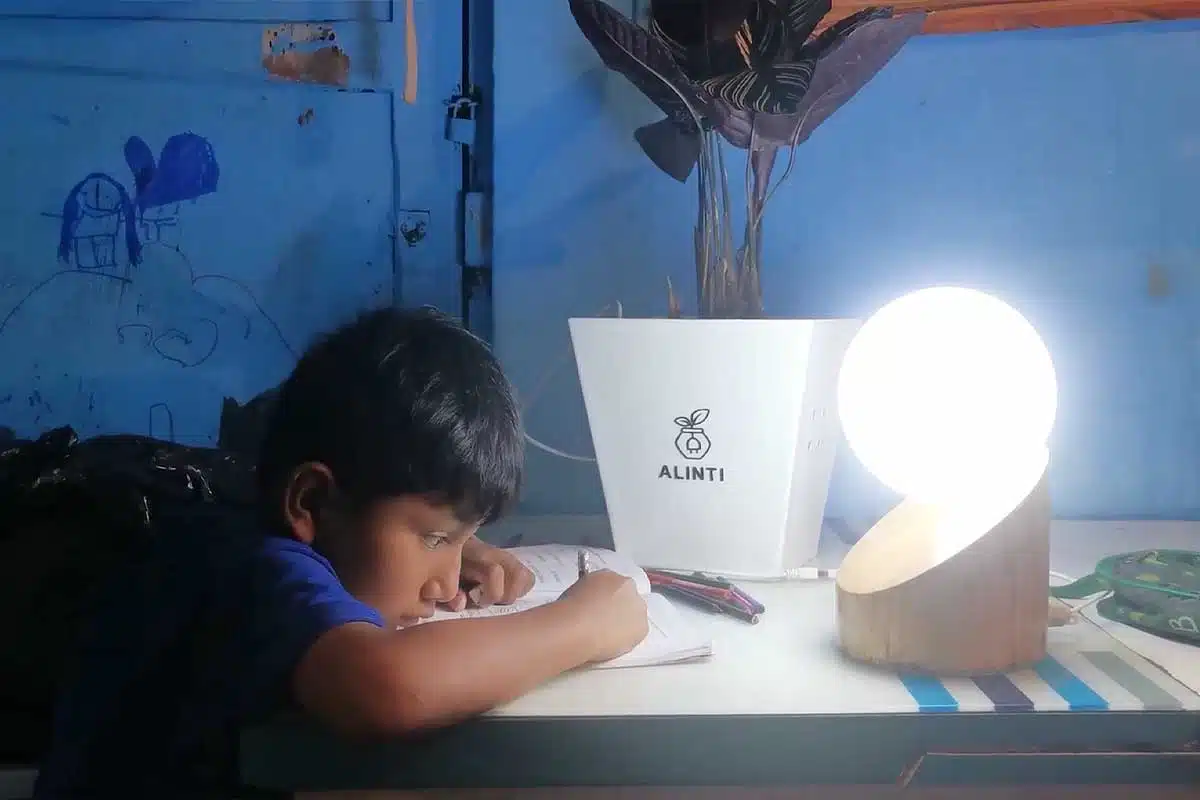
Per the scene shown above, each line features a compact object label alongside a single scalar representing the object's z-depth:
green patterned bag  0.73
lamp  0.63
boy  0.57
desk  0.55
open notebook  0.67
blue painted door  1.18
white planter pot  0.86
